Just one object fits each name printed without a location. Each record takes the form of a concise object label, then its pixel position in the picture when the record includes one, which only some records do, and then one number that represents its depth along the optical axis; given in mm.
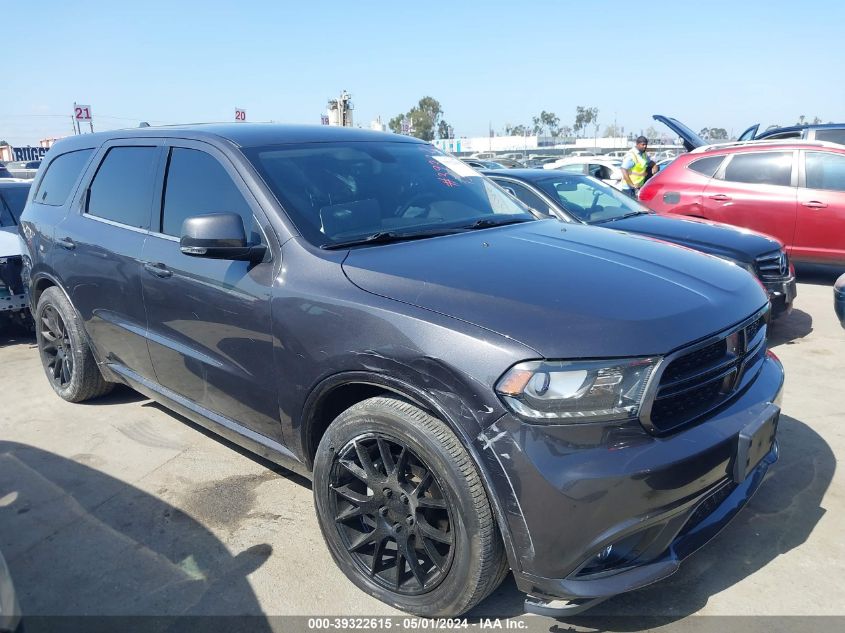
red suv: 7379
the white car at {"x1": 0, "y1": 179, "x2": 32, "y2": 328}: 5725
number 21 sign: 16578
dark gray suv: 2084
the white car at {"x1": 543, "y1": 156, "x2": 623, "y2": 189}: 17844
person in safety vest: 11305
